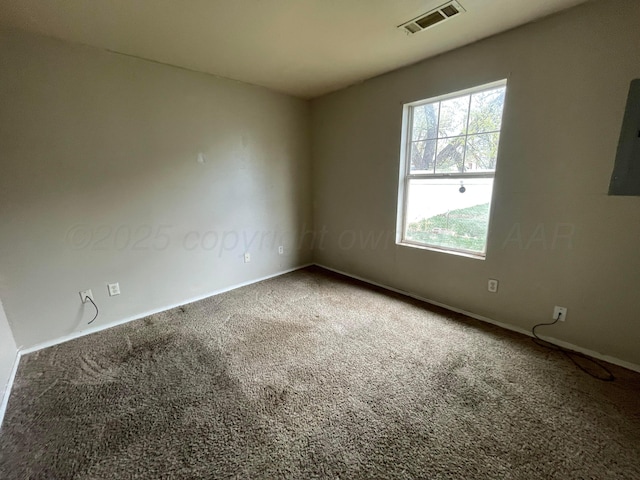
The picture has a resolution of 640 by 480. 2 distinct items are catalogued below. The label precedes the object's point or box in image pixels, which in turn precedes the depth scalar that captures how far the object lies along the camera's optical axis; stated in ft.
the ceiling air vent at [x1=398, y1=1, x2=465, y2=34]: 5.62
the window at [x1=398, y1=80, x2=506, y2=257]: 7.41
